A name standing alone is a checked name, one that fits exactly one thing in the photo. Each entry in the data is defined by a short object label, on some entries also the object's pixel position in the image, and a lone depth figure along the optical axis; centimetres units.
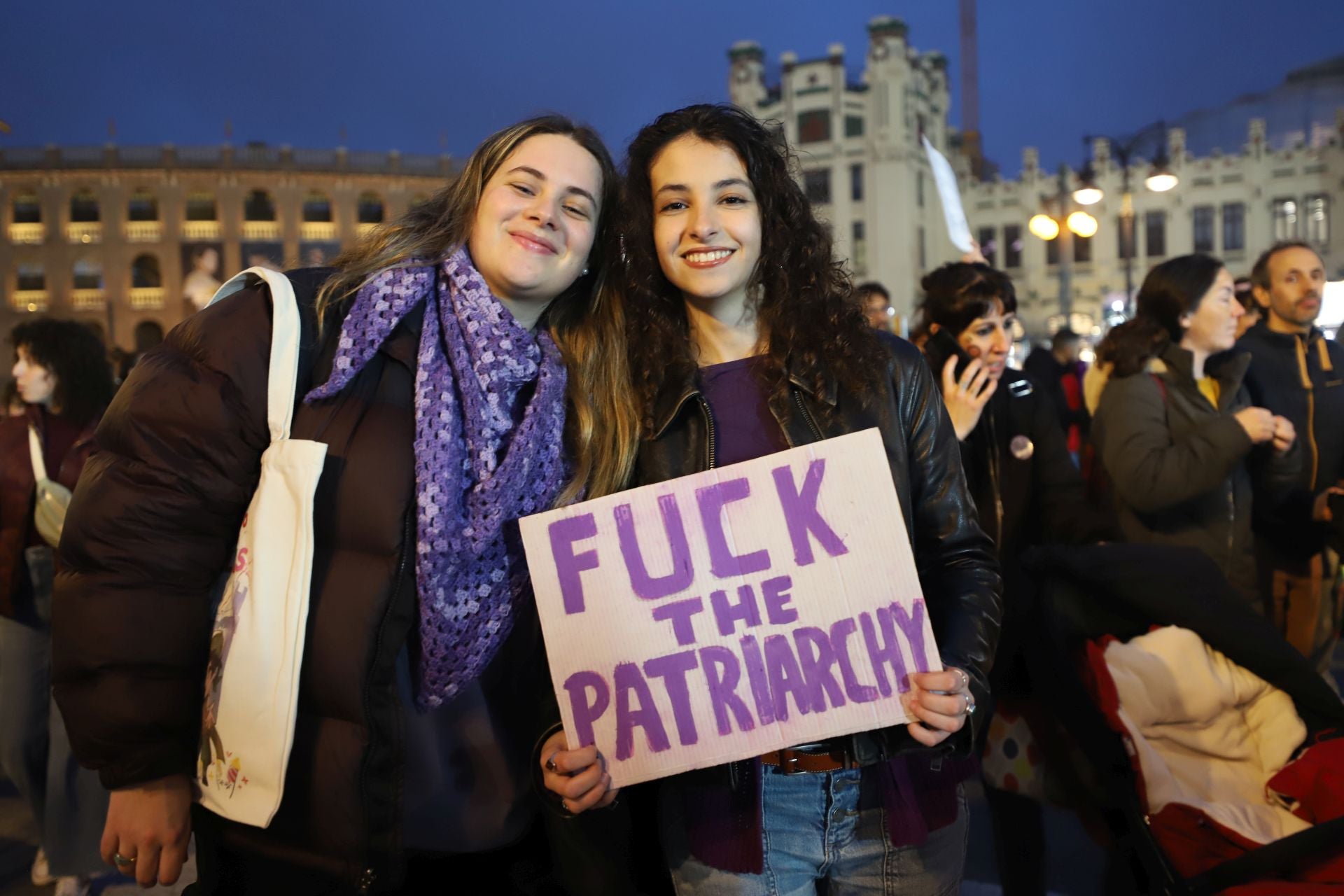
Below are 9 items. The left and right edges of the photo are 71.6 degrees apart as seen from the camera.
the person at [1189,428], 323
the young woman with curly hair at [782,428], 172
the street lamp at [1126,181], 1560
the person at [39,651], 354
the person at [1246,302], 545
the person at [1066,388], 665
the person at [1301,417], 392
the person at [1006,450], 280
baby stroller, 212
